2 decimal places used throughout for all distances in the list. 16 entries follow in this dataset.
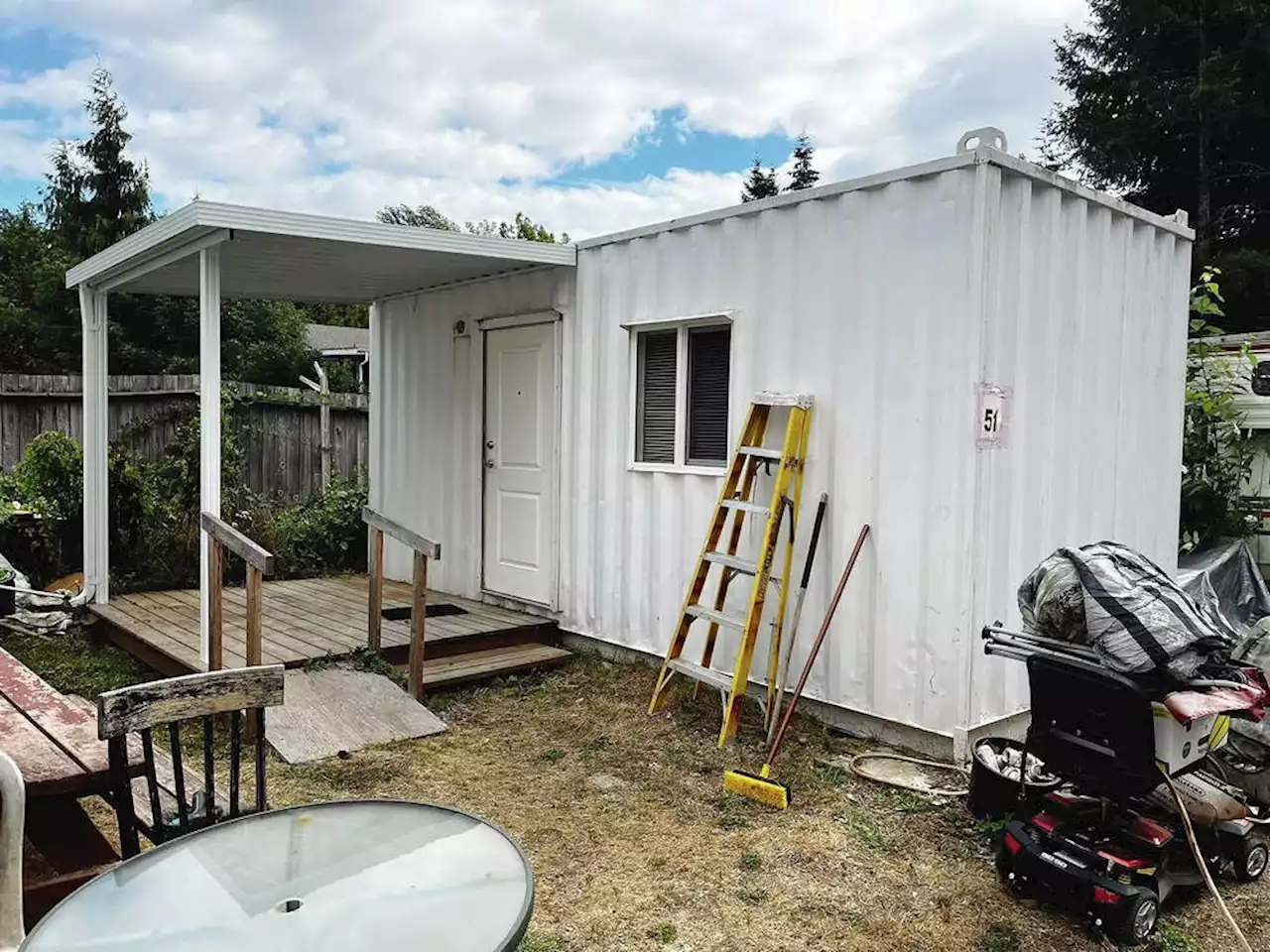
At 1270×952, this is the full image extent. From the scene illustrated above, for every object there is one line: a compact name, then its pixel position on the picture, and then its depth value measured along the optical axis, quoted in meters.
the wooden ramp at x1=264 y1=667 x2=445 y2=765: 4.29
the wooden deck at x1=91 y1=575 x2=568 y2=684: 5.30
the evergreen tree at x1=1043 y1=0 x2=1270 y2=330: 15.91
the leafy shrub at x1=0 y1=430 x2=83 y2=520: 7.20
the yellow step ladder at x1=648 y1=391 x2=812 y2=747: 4.43
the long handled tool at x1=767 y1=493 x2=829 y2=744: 4.33
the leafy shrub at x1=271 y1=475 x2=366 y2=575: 8.09
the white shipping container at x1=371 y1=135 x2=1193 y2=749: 4.04
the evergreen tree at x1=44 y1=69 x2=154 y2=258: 16.48
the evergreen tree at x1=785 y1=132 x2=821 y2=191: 30.78
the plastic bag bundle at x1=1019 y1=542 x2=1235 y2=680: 2.65
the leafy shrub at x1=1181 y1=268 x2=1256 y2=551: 6.01
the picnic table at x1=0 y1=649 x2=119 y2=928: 2.33
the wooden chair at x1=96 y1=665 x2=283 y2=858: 2.26
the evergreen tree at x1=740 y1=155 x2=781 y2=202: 30.14
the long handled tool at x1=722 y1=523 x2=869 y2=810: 3.72
